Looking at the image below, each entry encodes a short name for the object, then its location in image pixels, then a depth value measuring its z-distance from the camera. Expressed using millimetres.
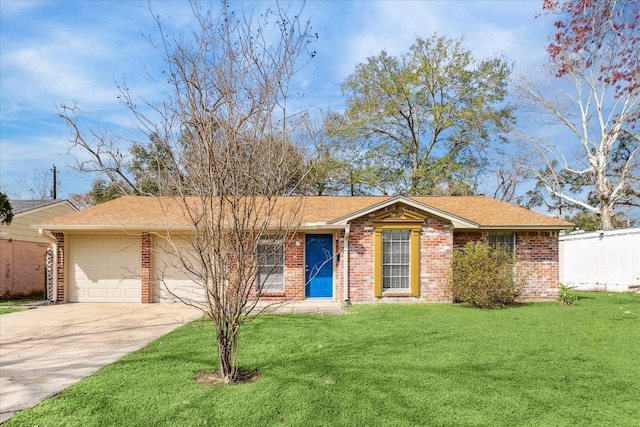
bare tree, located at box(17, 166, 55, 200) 39844
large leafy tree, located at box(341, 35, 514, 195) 25422
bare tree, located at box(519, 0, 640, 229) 24000
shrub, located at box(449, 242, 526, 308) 12164
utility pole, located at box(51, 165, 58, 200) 35106
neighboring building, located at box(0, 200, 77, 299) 17094
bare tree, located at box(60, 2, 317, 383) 4934
